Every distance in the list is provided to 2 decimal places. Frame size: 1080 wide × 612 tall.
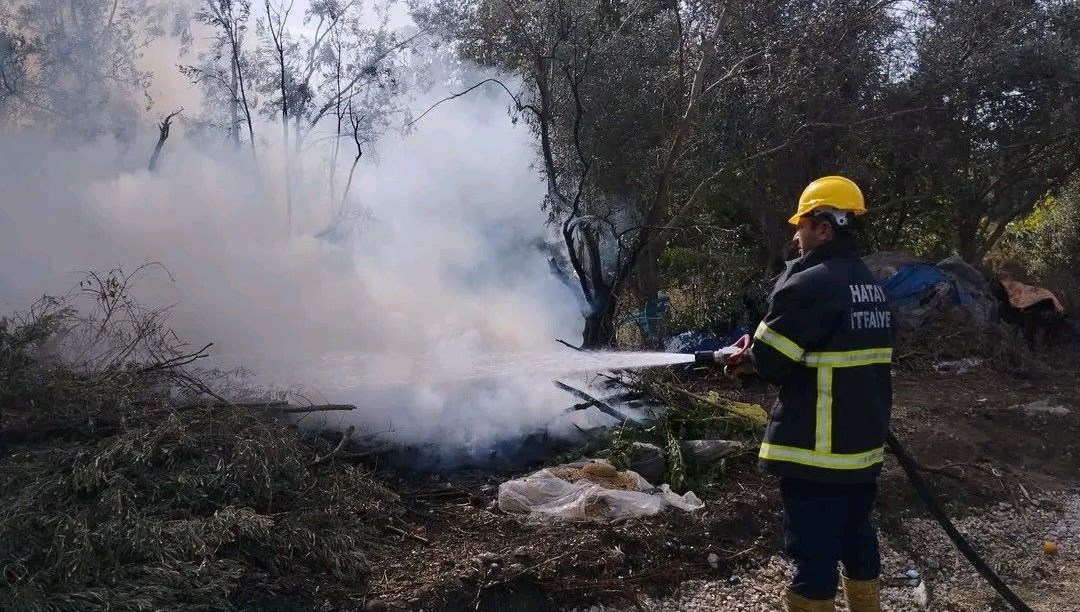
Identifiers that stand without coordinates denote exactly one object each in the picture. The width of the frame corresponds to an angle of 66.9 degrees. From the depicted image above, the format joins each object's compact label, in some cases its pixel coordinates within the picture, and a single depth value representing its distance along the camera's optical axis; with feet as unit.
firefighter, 9.71
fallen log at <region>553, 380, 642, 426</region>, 19.15
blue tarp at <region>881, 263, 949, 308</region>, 30.83
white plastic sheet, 14.49
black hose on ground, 12.21
